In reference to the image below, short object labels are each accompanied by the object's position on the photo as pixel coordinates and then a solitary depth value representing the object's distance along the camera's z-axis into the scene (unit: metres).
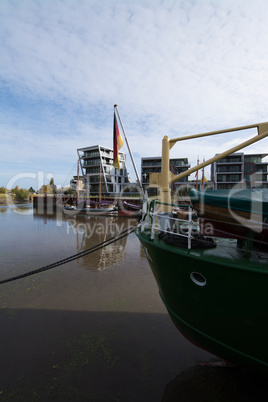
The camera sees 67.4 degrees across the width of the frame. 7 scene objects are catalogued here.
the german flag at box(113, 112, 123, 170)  9.70
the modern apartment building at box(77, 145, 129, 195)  60.12
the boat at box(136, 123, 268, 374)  3.02
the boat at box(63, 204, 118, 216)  33.59
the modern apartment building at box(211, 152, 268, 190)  52.03
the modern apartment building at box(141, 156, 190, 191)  56.78
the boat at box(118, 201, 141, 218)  32.00
